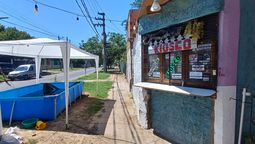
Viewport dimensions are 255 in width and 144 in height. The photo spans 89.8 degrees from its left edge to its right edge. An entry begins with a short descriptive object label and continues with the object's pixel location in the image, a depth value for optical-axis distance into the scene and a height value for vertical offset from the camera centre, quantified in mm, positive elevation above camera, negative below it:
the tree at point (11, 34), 23021 +6234
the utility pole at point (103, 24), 19844 +6674
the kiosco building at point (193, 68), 2337 -5
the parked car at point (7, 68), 16836 -200
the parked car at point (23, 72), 14006 -674
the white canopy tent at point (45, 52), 4043 +767
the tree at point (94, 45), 27699 +4814
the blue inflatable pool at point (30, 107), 4203 -1363
